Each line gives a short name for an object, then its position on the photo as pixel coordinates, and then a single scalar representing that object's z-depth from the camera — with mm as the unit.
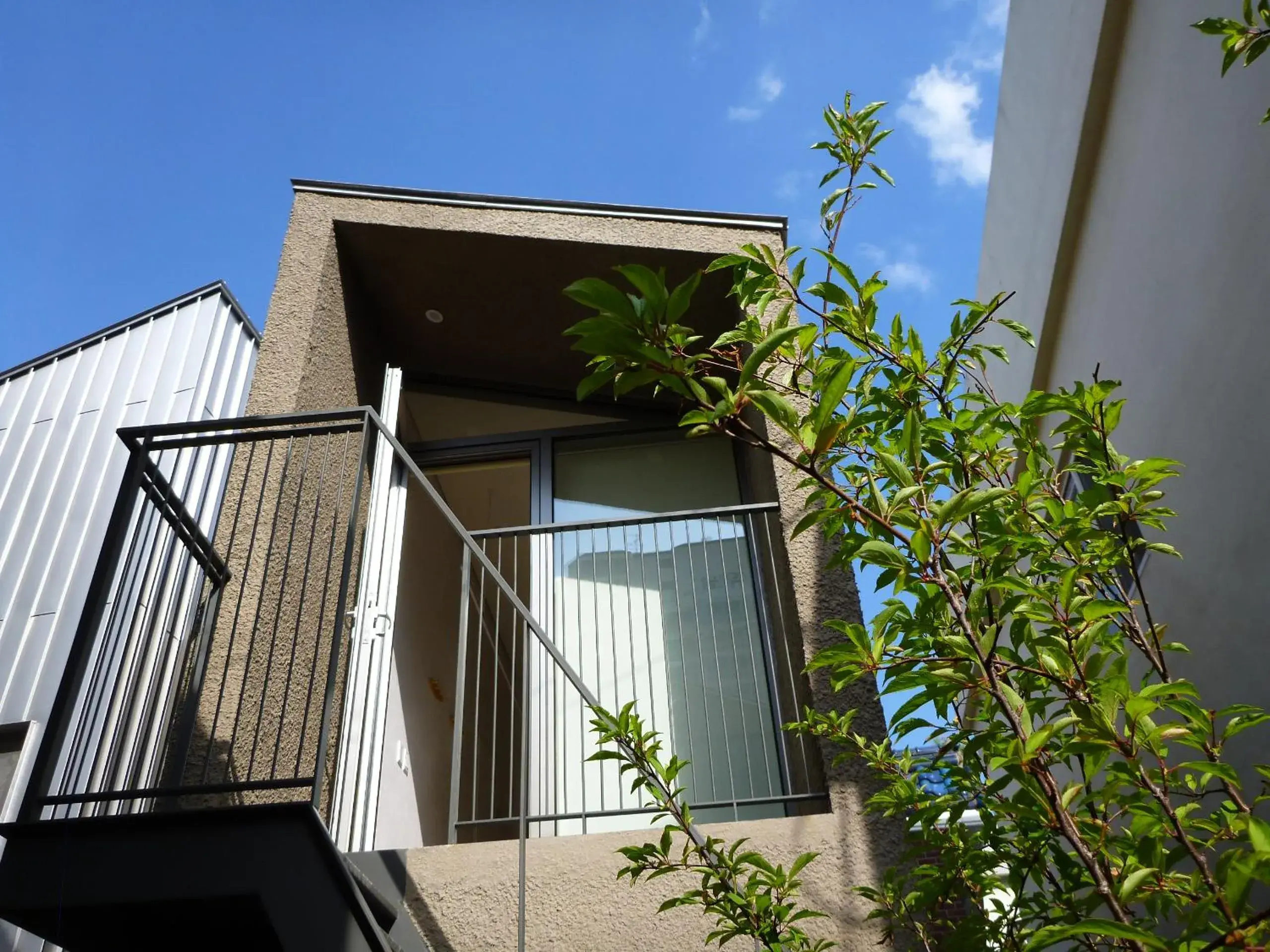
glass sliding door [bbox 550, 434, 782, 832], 3895
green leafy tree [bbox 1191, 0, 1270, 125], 1324
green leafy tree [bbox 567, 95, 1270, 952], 1245
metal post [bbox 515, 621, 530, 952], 2652
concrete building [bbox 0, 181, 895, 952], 2244
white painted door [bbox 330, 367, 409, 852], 3045
